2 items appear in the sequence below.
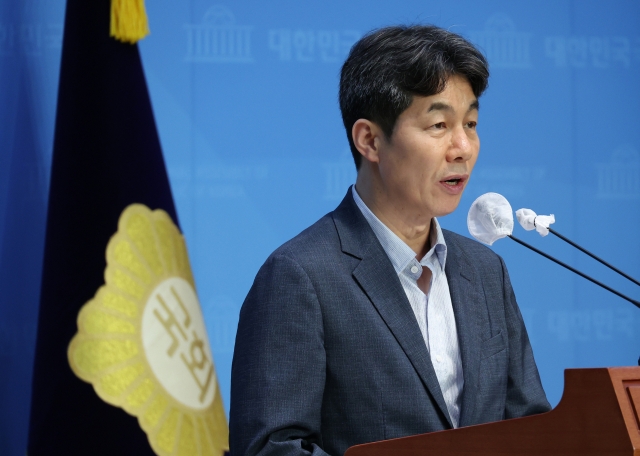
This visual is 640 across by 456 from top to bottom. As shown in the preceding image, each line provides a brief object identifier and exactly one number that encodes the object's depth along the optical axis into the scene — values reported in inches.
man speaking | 174.7
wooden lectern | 163.6
